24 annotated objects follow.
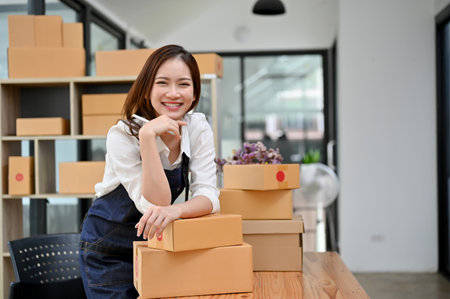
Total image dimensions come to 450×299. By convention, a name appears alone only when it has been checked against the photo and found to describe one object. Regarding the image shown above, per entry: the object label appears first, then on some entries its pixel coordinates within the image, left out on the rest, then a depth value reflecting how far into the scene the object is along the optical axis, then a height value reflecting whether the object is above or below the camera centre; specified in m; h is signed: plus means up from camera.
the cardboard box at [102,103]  3.51 +0.31
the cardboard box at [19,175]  3.39 -0.12
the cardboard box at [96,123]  3.52 +0.19
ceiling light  5.17 +1.29
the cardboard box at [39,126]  3.42 +0.17
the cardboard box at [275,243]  1.80 -0.29
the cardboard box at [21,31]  3.44 +0.74
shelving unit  3.42 +0.25
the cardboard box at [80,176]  3.41 -0.14
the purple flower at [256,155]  1.90 -0.02
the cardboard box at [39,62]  3.42 +0.55
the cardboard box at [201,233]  1.37 -0.20
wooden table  1.48 -0.38
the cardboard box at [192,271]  1.39 -0.29
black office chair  1.84 -0.39
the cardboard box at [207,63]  3.49 +0.54
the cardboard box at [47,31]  3.46 +0.75
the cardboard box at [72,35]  3.53 +0.73
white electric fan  4.75 -0.30
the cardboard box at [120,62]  3.51 +0.56
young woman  1.50 -0.04
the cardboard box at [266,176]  1.80 -0.08
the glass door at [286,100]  7.59 +0.68
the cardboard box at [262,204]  1.86 -0.17
